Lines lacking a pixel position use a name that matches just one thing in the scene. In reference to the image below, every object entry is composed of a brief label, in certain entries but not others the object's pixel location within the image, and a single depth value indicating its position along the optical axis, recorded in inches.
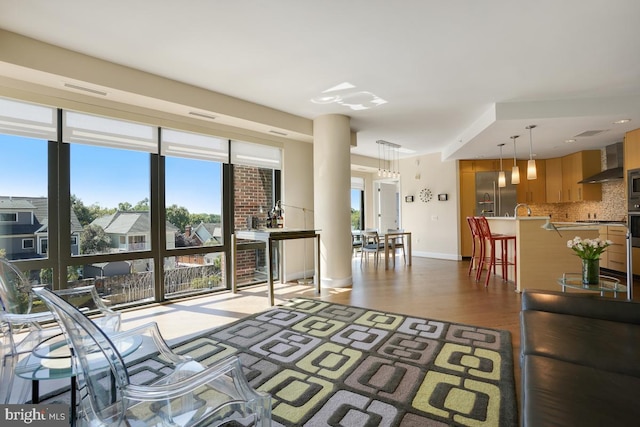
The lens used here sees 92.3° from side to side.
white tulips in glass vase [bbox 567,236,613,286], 108.9
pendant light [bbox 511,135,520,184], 212.2
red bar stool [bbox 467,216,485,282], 212.8
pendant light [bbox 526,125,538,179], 194.3
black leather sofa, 43.9
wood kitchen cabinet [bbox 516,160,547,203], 303.9
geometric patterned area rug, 70.2
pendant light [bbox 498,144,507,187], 238.2
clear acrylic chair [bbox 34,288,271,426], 45.3
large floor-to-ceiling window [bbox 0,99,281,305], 130.7
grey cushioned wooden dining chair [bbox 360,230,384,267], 268.5
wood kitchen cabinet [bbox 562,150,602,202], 262.7
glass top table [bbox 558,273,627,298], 103.5
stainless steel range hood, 230.1
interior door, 374.3
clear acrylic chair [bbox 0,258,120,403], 71.5
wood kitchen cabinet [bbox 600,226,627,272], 214.4
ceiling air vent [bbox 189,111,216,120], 167.0
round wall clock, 331.6
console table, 161.6
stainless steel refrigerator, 303.4
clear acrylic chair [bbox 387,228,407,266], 275.2
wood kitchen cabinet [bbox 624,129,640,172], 203.9
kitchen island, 174.2
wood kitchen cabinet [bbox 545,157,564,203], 293.3
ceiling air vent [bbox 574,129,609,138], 207.0
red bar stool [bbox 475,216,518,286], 199.8
